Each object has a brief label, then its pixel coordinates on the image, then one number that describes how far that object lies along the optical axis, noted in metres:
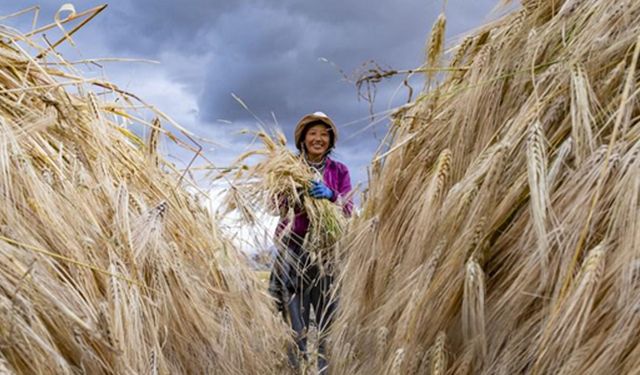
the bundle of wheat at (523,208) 1.17
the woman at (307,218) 4.41
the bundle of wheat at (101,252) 1.42
